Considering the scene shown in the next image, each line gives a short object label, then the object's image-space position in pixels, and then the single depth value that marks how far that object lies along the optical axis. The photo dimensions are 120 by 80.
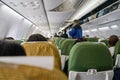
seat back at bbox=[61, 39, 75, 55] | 2.33
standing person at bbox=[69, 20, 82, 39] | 3.31
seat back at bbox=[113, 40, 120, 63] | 1.99
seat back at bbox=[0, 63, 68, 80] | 0.36
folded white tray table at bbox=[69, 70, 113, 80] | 1.27
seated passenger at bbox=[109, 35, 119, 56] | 2.44
